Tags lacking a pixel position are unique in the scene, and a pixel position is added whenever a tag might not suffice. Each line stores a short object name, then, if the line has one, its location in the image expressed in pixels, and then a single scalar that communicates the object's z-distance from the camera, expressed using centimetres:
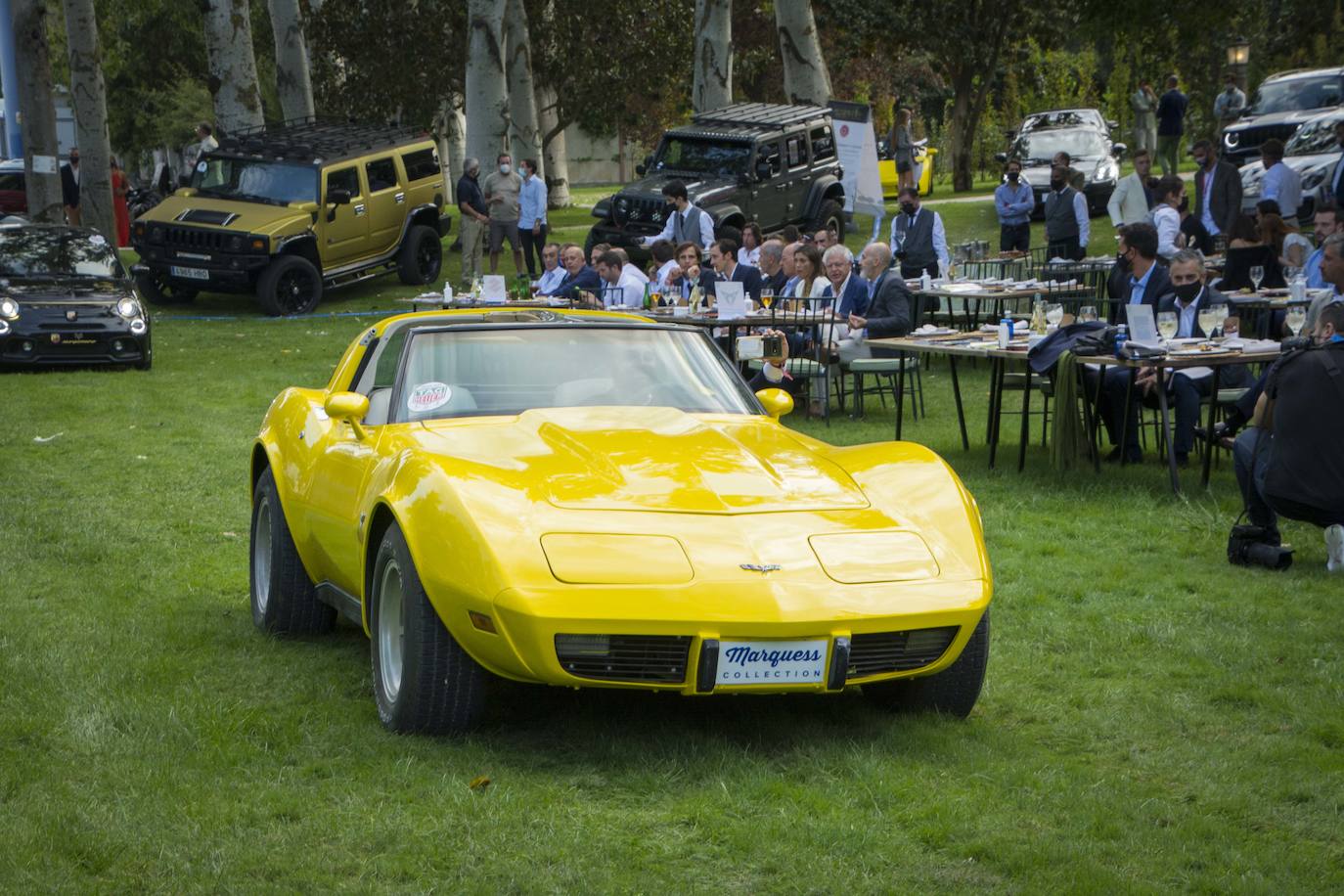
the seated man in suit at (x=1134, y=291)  1220
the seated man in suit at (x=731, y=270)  1728
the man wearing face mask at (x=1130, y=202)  2292
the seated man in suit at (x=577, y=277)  1808
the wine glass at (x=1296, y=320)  1221
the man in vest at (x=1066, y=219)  2258
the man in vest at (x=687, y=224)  2227
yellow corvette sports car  559
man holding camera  835
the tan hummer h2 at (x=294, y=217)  2614
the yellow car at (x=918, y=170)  4044
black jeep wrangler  2762
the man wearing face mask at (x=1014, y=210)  2533
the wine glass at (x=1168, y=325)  1121
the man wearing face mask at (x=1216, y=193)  2266
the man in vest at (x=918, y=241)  1983
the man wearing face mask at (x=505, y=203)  2845
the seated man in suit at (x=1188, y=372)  1181
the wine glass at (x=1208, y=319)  1140
